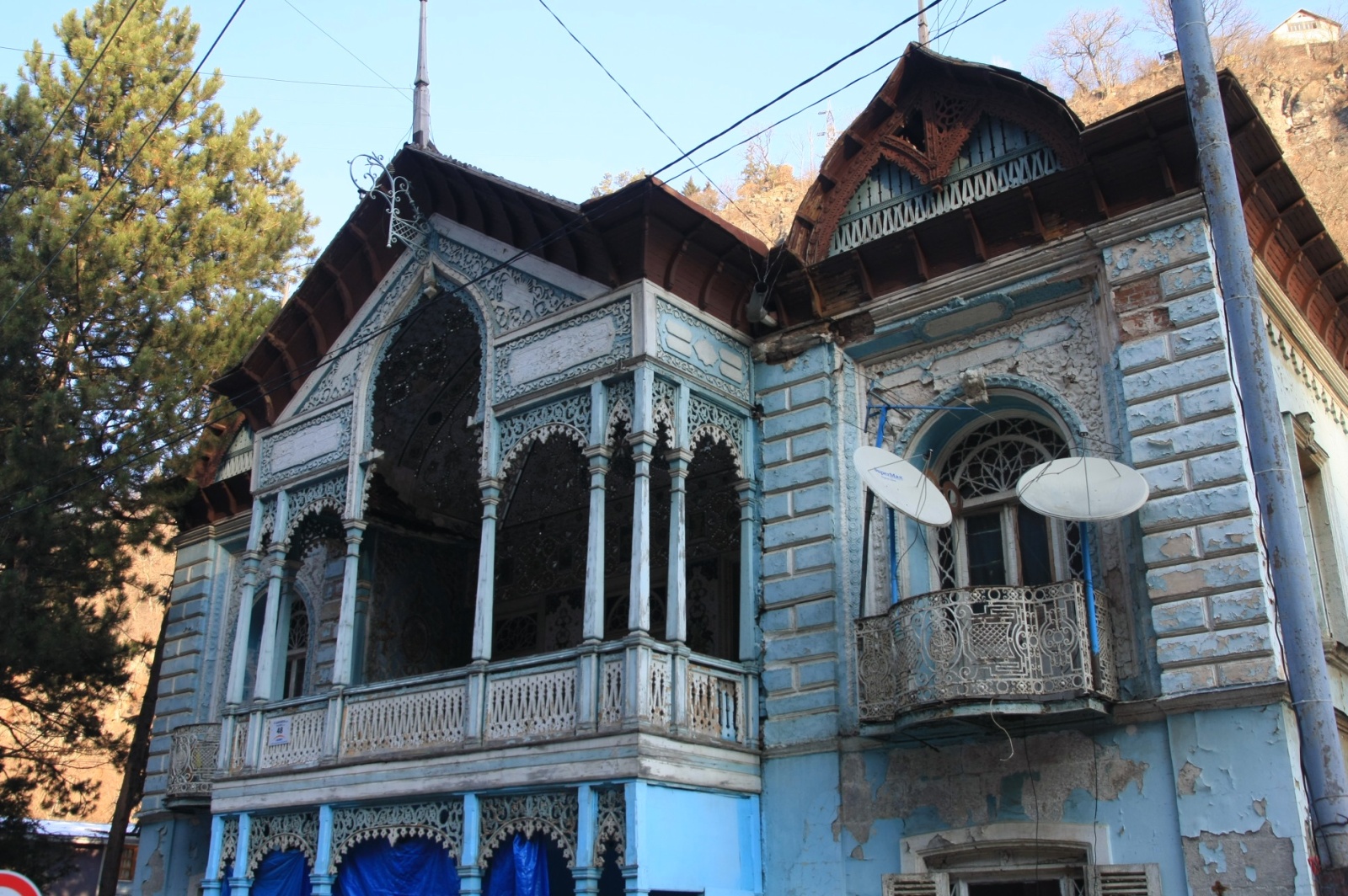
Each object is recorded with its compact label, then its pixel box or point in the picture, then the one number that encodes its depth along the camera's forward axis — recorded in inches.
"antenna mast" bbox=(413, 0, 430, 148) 601.9
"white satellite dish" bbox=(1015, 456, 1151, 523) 394.6
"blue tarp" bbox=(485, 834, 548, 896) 454.6
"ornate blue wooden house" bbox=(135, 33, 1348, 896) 402.9
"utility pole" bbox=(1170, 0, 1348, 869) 251.9
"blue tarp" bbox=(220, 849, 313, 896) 537.3
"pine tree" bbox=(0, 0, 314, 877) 735.1
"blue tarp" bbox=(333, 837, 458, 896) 486.6
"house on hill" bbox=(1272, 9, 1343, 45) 2342.5
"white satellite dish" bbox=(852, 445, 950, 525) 433.1
